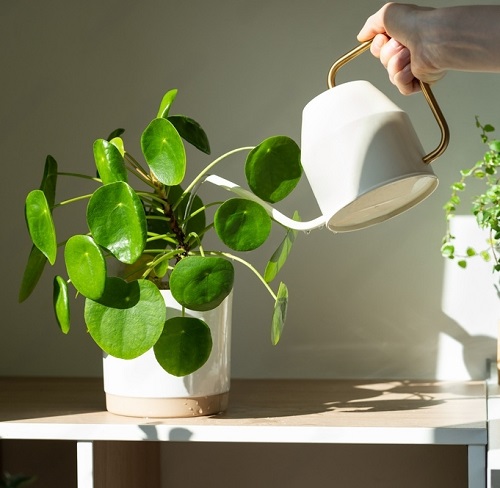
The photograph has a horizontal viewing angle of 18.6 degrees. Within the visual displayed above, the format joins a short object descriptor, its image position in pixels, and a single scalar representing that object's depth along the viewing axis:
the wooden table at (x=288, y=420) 1.39
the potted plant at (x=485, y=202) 1.63
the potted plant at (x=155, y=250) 1.34
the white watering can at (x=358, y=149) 1.27
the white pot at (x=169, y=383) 1.44
